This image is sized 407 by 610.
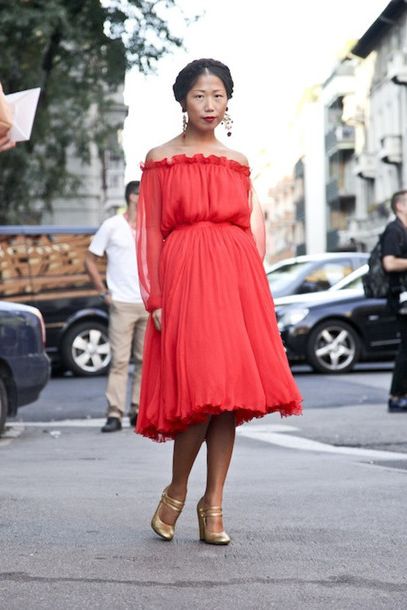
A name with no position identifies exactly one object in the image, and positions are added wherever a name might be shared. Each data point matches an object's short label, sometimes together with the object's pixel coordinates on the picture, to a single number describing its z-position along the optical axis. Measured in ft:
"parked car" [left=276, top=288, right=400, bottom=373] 65.46
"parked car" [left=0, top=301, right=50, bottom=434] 37.29
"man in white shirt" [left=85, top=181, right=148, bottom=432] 39.60
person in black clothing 41.91
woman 18.24
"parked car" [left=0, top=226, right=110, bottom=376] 66.13
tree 85.25
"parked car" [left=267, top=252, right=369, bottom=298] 69.97
